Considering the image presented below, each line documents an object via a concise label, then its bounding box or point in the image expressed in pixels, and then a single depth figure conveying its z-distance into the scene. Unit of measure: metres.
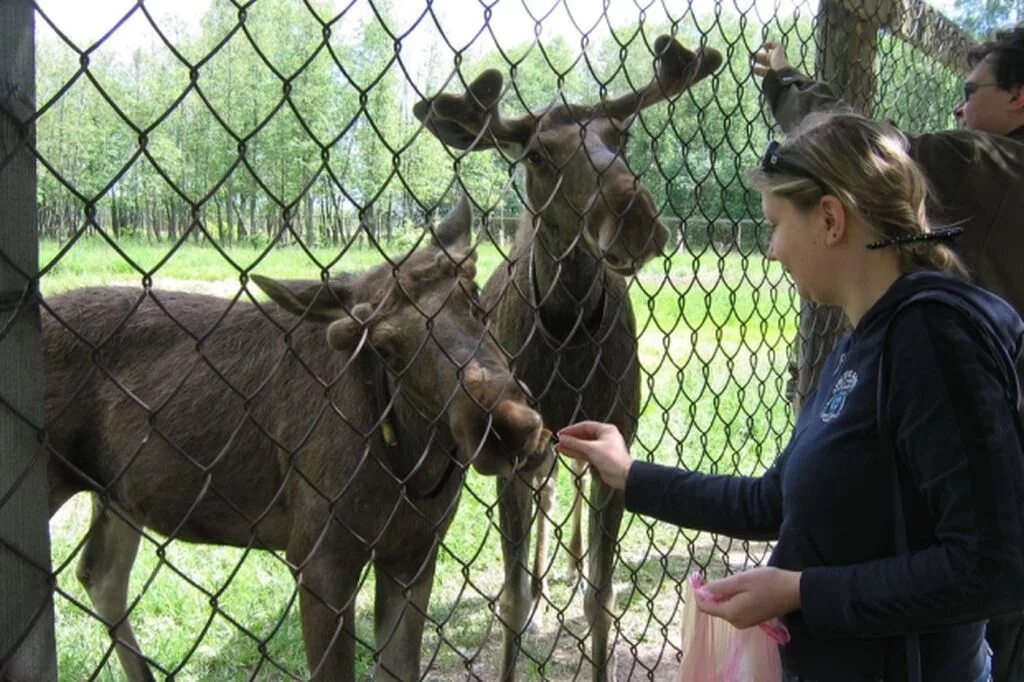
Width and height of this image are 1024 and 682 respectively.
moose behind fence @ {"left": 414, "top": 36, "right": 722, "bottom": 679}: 3.68
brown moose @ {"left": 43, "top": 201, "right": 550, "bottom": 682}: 3.00
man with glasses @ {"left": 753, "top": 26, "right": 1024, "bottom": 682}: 3.24
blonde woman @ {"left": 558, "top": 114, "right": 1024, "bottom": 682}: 1.77
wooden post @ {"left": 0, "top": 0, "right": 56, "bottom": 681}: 1.47
